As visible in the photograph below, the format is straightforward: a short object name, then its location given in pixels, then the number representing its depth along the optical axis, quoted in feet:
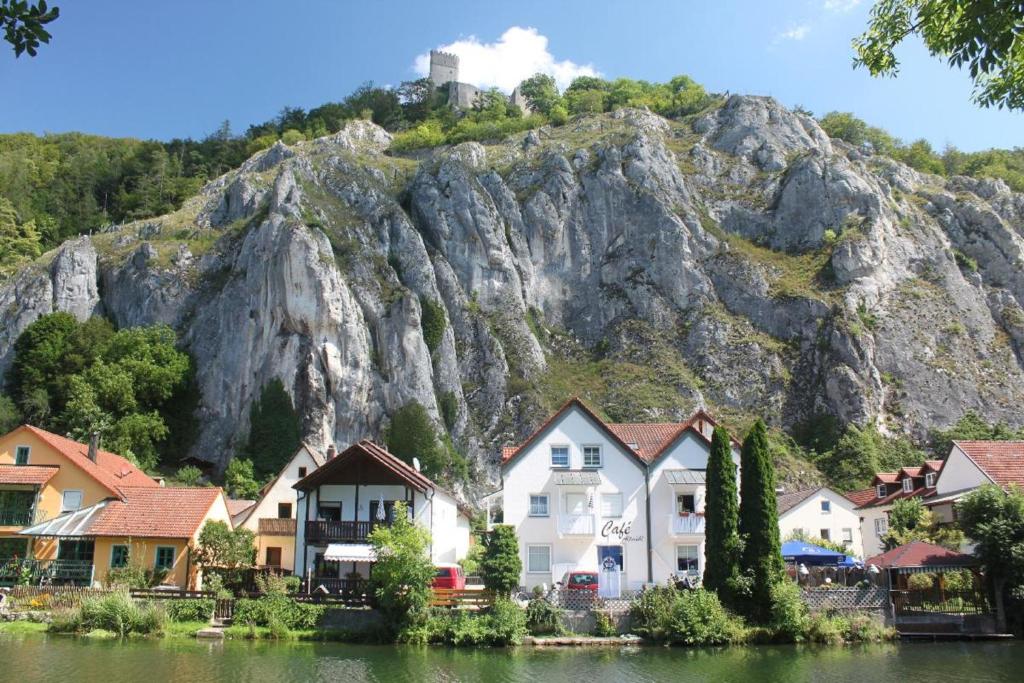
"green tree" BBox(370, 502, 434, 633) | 99.09
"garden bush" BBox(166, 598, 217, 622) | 102.47
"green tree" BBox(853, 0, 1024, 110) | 26.61
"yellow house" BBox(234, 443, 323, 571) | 145.18
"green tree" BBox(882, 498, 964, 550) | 134.33
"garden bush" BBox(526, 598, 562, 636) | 100.20
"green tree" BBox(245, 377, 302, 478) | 207.10
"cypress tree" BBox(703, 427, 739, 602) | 101.96
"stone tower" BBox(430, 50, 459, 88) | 493.77
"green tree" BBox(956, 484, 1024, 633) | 100.27
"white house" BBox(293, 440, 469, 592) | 123.34
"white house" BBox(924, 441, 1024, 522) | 129.18
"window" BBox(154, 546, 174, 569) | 120.67
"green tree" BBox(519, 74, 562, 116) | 432.25
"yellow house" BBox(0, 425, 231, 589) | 119.75
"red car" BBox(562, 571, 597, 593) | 111.14
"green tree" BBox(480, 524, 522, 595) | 102.27
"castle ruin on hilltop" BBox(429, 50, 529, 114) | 447.42
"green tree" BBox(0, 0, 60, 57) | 19.86
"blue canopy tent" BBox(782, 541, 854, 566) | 120.47
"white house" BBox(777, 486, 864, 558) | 170.91
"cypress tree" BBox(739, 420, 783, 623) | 100.22
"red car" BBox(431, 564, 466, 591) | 111.55
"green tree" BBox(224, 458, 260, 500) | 189.88
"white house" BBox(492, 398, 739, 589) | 126.52
